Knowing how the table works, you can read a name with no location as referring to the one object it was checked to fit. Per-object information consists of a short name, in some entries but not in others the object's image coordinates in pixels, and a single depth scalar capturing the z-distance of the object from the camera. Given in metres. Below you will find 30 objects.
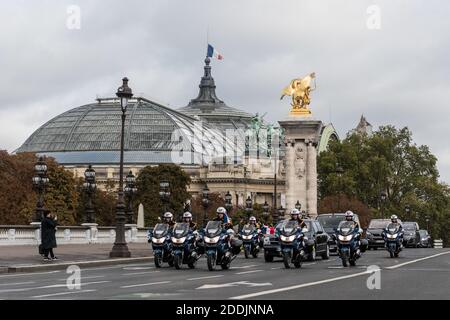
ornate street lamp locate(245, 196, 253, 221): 89.88
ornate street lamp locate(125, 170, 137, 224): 66.81
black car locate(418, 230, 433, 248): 75.37
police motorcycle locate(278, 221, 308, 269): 32.50
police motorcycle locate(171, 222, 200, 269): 31.79
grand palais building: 197.50
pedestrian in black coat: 35.22
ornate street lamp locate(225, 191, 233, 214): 75.45
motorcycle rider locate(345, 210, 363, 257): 33.75
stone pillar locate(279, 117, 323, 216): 113.50
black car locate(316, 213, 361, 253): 50.91
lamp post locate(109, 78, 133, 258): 40.06
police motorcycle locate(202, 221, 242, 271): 30.77
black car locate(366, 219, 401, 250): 61.47
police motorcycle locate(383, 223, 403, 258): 42.59
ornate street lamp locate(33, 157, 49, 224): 51.78
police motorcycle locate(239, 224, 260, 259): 45.44
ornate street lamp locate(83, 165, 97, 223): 60.54
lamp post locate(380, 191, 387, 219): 101.88
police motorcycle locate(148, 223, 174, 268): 33.19
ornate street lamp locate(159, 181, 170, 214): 67.53
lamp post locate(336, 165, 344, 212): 133.00
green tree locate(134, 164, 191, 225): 127.69
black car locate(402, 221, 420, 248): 67.76
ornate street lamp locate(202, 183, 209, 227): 68.59
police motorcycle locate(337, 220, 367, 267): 33.41
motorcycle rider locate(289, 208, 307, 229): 33.34
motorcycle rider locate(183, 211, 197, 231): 31.95
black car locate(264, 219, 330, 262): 39.22
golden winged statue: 117.31
